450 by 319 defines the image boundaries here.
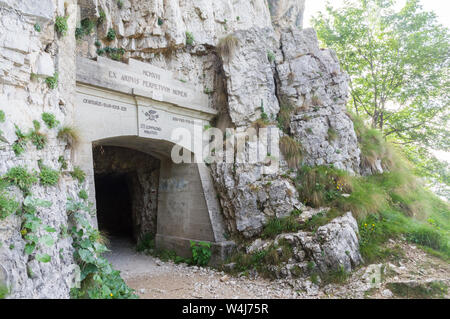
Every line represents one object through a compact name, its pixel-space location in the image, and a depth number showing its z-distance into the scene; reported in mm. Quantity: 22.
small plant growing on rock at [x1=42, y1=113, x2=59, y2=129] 4645
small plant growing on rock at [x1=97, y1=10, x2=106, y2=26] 7345
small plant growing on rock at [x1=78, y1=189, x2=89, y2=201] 5098
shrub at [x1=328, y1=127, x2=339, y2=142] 8672
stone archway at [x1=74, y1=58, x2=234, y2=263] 6602
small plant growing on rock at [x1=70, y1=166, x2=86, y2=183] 5150
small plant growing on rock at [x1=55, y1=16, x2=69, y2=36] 5102
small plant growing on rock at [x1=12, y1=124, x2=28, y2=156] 4023
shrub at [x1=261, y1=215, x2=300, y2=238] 7060
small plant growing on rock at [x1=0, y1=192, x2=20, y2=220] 3457
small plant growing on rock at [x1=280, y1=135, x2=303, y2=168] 8344
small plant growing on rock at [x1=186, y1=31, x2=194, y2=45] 8995
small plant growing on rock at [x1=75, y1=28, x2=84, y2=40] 6922
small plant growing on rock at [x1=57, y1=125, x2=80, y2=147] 4902
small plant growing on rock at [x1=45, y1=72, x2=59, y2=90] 4834
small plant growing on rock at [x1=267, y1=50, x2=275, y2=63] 9703
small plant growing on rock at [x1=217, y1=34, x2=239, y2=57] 9164
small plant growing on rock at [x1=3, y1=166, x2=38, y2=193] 3781
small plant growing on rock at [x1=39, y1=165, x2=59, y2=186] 4293
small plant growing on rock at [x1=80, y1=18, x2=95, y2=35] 7117
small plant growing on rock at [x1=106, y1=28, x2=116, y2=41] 7503
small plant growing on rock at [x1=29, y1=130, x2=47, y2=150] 4328
